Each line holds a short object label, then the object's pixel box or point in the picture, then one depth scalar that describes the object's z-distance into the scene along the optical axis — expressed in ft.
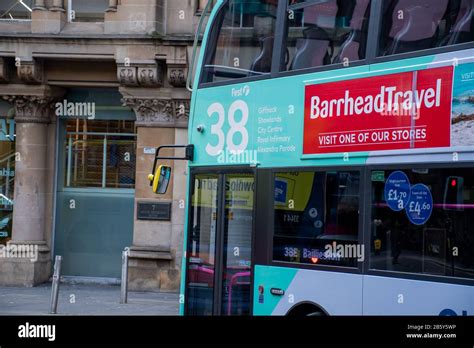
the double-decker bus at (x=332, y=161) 22.26
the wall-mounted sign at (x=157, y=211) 60.54
